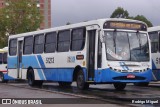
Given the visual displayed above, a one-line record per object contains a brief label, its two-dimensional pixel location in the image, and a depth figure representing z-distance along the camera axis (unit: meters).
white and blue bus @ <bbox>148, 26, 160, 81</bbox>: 23.39
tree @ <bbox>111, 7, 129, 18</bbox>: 83.38
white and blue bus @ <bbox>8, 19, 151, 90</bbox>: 19.44
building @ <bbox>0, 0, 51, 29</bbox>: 127.57
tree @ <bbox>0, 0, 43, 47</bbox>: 66.44
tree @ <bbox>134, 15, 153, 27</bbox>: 81.55
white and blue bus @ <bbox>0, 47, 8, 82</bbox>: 35.00
